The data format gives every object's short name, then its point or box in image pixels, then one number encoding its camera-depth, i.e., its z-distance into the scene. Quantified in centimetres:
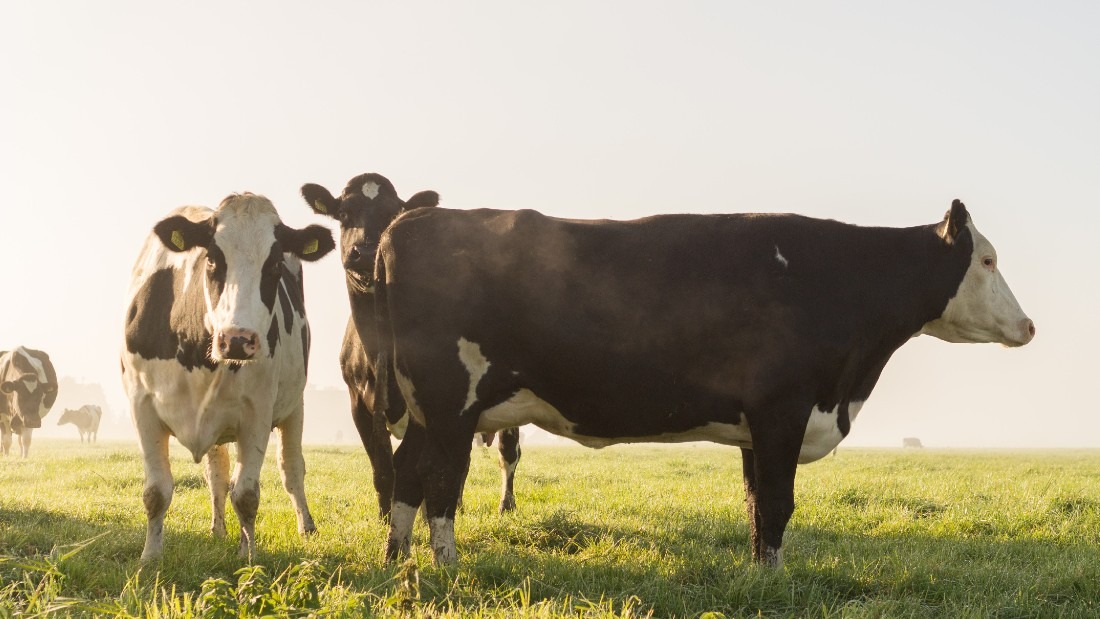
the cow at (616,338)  614
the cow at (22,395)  2419
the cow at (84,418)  4875
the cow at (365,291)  817
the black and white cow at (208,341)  665
